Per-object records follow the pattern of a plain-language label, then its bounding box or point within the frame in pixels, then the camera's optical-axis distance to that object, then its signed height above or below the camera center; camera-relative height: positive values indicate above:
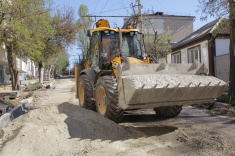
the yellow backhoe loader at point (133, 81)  6.61 -0.22
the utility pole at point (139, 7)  23.46 +5.14
